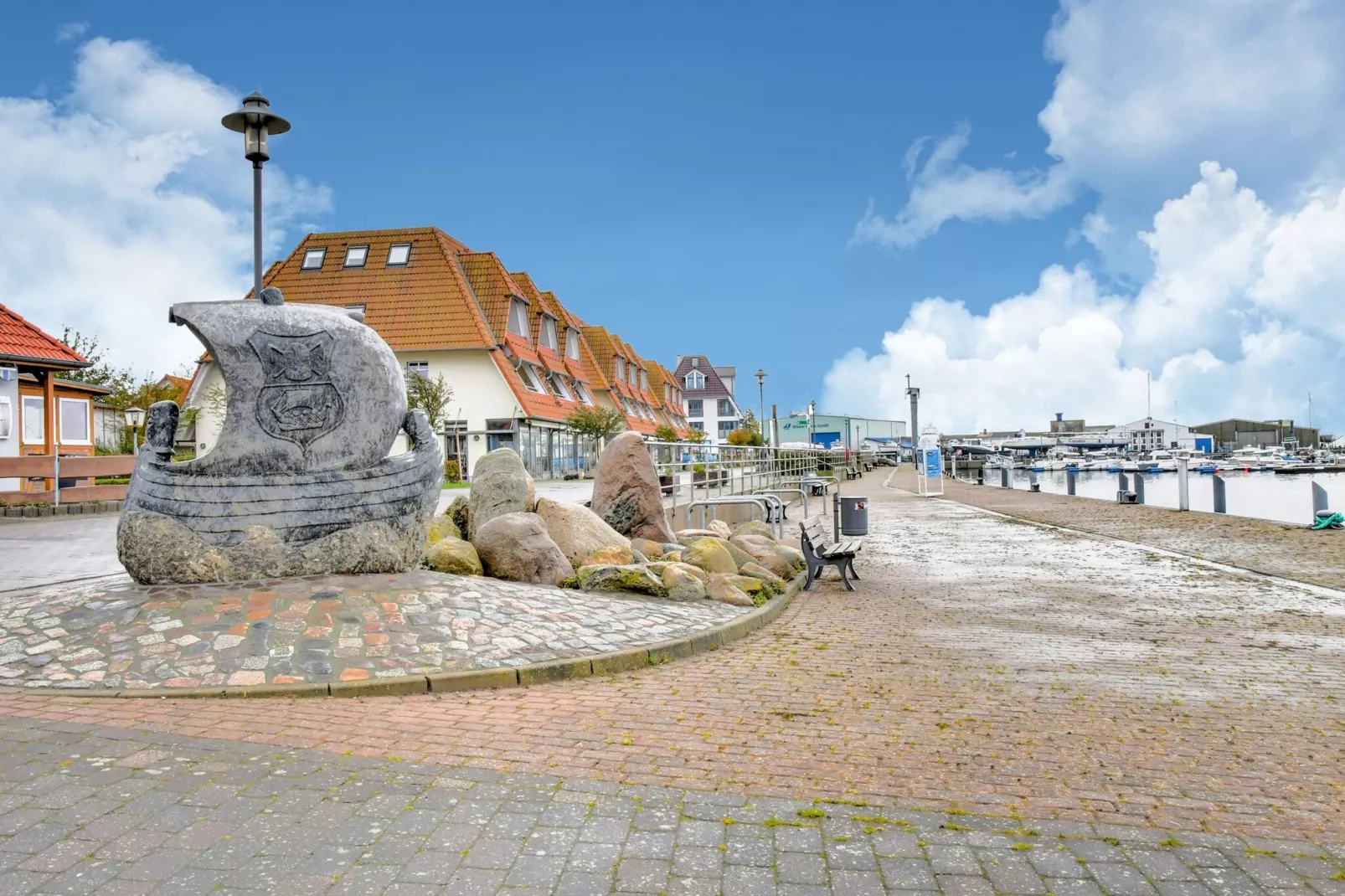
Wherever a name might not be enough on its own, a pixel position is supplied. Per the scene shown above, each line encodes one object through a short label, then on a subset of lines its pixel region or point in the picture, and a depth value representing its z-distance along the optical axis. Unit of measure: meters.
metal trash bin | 13.88
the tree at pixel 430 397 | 34.25
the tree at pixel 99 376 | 39.81
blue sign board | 37.62
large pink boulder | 12.96
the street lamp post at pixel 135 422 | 31.08
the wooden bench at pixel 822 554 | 11.52
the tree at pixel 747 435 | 70.25
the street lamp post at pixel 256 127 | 11.21
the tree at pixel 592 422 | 41.59
